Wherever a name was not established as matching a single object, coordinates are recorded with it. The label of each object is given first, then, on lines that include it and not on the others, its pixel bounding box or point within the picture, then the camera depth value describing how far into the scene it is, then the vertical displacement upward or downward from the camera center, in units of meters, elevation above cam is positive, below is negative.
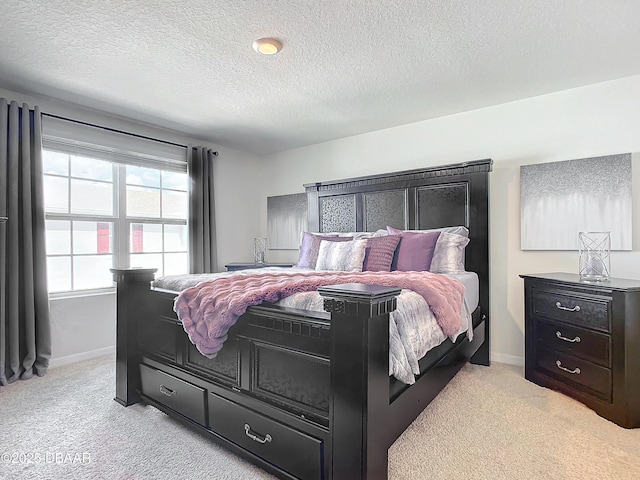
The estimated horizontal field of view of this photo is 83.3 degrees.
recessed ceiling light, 2.25 +1.24
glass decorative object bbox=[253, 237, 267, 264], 5.11 -0.09
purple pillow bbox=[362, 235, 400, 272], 3.04 -0.12
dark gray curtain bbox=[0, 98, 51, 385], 2.85 -0.07
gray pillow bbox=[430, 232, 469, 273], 3.02 -0.13
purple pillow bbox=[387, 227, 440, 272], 2.98 -0.11
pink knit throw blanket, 1.75 -0.30
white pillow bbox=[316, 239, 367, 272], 3.08 -0.15
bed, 1.32 -0.68
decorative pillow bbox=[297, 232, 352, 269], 3.54 -0.08
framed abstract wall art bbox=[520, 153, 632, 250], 2.71 +0.29
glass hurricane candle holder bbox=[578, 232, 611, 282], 2.58 -0.13
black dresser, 2.10 -0.68
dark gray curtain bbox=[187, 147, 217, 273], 4.26 +0.31
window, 3.32 +0.30
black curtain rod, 3.20 +1.11
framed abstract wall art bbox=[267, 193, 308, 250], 4.78 +0.27
